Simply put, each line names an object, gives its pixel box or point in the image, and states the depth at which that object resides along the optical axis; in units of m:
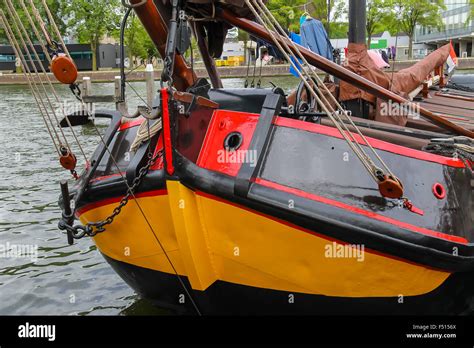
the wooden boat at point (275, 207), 4.25
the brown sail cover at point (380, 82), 6.14
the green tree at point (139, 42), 50.17
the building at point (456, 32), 63.59
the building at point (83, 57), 59.25
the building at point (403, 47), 63.25
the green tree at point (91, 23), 32.62
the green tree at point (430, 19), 54.25
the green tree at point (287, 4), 46.38
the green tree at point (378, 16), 42.91
